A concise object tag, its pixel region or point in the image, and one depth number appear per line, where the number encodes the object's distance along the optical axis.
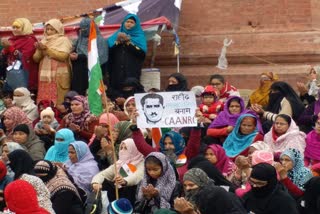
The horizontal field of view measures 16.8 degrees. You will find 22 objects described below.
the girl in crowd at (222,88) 12.28
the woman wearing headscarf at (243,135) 11.03
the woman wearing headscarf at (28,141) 11.48
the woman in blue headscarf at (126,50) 12.87
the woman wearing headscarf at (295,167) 10.09
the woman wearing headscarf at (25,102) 12.70
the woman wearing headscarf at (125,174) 10.59
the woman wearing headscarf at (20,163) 10.43
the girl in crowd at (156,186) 10.07
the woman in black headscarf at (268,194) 9.36
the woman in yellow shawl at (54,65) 13.04
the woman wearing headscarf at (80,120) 11.89
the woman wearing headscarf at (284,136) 10.83
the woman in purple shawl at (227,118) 11.43
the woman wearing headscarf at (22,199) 8.74
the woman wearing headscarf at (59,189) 10.06
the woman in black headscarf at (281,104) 11.66
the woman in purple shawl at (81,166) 10.86
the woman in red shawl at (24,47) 13.17
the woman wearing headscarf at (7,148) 10.99
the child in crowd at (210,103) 11.89
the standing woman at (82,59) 12.94
